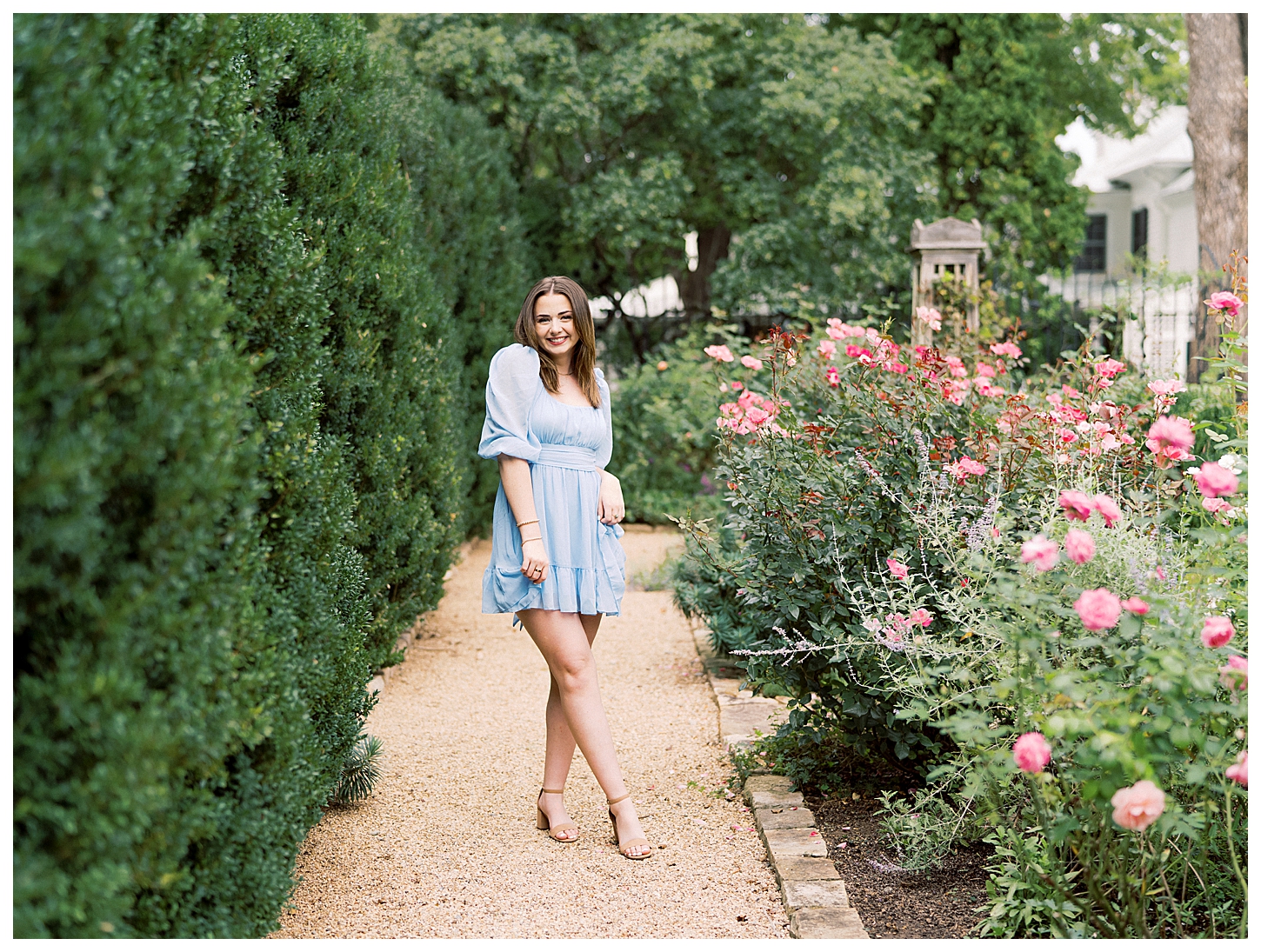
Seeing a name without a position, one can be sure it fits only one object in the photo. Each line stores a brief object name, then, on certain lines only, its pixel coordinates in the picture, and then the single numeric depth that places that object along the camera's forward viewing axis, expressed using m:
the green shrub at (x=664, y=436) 8.76
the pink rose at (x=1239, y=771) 1.88
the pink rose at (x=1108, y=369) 3.64
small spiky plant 3.32
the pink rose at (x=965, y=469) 3.01
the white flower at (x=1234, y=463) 3.06
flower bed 2.05
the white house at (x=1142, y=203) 17.28
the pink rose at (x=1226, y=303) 2.99
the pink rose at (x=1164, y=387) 3.30
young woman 2.95
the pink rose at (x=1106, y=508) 2.16
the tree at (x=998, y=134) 11.98
